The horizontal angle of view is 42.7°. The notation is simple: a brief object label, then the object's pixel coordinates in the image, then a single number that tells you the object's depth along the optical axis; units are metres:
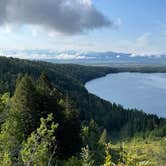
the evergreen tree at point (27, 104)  18.15
